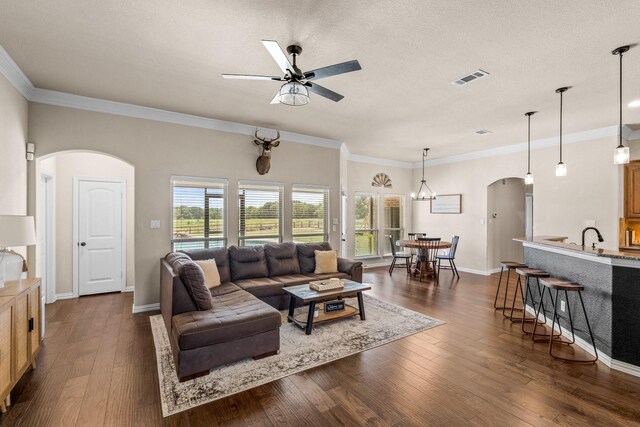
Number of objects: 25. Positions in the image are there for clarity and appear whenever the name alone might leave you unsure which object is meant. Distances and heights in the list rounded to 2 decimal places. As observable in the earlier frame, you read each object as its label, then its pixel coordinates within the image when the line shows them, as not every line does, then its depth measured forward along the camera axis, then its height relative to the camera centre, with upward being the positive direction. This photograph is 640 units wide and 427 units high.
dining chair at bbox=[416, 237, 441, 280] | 6.41 -0.94
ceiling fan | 2.39 +1.16
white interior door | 5.19 -0.44
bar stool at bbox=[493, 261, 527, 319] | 4.10 -0.75
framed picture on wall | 7.68 +0.20
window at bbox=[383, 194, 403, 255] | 8.51 -0.23
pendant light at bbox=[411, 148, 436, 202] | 7.19 +0.61
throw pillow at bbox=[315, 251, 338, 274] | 5.06 -0.87
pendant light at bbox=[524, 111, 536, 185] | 4.56 +1.28
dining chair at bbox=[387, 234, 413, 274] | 7.02 -1.15
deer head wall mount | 5.21 +1.04
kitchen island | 2.77 -0.89
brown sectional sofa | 2.64 -1.04
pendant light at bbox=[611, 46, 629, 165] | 2.99 +0.56
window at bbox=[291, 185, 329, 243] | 5.93 -0.04
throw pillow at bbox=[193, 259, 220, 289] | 4.04 -0.84
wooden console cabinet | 2.13 -0.95
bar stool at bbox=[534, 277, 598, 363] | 2.98 -0.86
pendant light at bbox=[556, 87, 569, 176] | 3.86 +0.54
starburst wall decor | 8.21 +0.84
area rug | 2.45 -1.46
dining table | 6.49 -0.75
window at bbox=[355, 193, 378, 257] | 8.09 -0.39
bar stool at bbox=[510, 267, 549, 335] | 3.50 -0.79
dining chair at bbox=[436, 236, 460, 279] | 6.75 -0.99
